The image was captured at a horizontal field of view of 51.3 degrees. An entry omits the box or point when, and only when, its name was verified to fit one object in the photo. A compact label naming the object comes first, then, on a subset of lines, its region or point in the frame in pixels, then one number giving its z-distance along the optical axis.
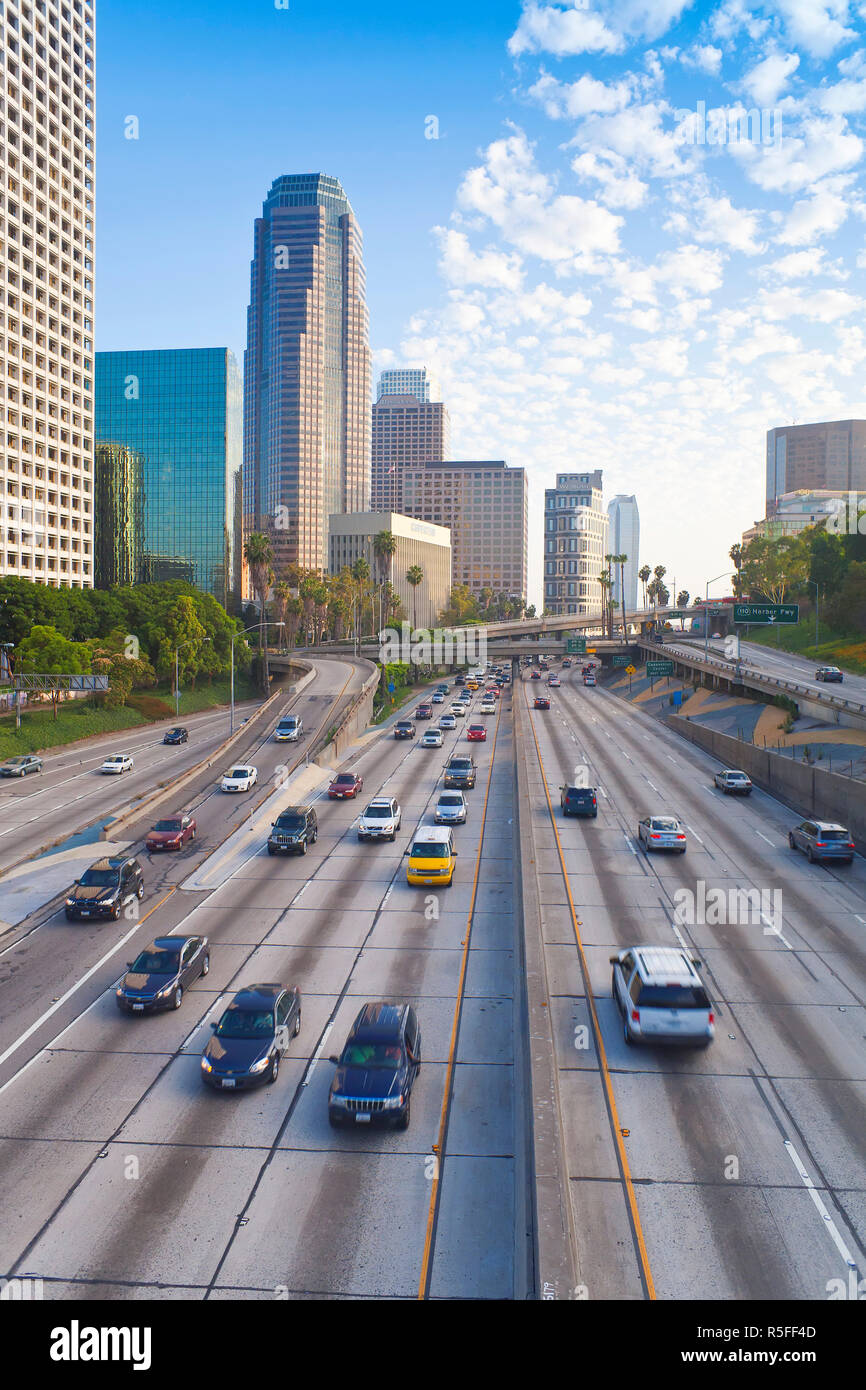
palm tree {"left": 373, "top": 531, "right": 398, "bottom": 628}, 145.38
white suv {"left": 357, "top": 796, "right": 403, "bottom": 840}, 38.66
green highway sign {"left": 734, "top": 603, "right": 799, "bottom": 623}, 80.81
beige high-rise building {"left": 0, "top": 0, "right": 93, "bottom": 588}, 102.25
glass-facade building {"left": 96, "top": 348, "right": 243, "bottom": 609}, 191.62
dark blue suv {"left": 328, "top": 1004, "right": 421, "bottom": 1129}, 16.05
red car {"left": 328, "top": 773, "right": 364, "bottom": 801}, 47.94
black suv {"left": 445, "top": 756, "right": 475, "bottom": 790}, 50.06
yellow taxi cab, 31.78
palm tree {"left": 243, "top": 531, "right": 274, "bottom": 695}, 119.69
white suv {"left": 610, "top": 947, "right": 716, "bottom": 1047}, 18.73
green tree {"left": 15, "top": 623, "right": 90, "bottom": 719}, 72.56
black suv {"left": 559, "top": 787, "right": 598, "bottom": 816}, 42.81
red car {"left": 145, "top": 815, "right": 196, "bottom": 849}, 37.44
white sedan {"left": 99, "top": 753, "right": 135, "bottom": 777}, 57.50
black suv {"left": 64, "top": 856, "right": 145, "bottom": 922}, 28.62
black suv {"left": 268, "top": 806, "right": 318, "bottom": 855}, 36.38
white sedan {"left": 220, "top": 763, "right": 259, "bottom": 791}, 49.78
